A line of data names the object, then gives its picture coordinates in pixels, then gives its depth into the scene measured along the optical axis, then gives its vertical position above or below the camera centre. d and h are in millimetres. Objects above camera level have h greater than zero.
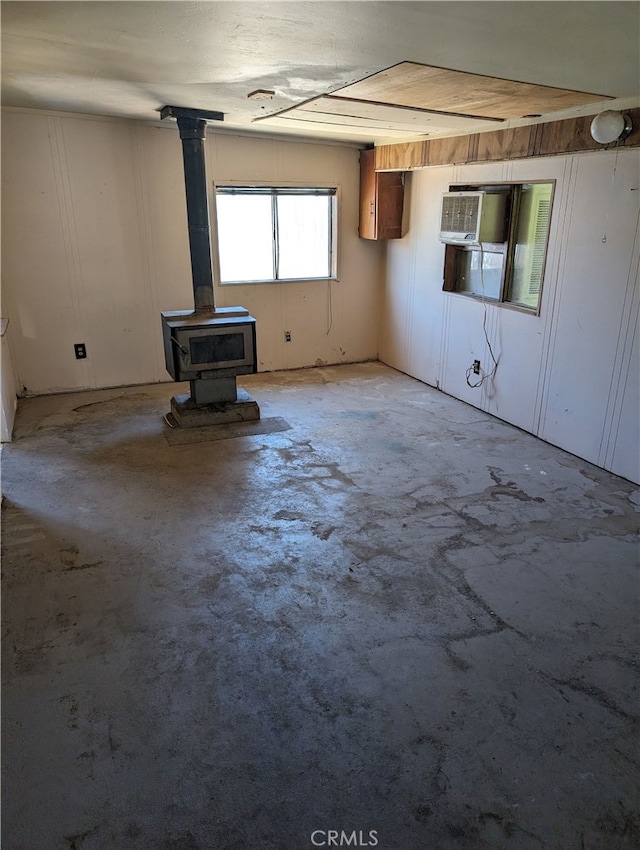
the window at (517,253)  4664 -149
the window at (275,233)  6074 +14
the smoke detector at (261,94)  3457 +803
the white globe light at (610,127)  3510 +619
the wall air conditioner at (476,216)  4883 +146
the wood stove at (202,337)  4625 -788
